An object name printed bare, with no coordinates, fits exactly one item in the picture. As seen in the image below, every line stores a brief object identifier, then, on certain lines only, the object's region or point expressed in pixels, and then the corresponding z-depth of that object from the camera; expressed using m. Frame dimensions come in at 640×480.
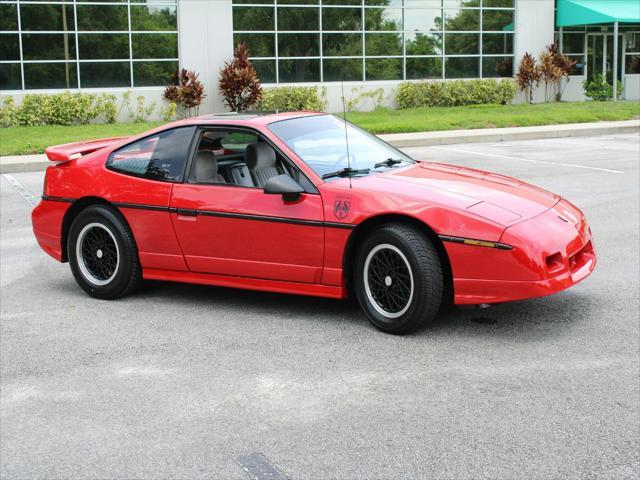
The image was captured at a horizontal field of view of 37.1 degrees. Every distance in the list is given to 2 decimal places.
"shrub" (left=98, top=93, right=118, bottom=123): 26.47
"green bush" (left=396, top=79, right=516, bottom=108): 31.03
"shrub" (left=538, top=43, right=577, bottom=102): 33.09
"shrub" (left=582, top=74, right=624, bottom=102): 34.16
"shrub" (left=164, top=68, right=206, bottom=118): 27.36
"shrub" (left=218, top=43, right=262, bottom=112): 27.42
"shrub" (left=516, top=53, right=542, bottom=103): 33.09
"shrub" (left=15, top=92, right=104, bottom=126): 25.33
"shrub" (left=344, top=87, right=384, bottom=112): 30.31
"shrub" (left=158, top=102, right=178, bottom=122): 27.19
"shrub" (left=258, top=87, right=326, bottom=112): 28.31
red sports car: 6.01
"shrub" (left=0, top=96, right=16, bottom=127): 25.00
